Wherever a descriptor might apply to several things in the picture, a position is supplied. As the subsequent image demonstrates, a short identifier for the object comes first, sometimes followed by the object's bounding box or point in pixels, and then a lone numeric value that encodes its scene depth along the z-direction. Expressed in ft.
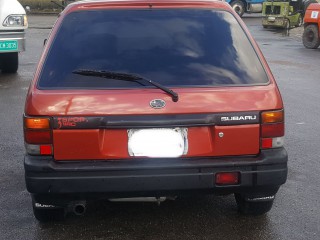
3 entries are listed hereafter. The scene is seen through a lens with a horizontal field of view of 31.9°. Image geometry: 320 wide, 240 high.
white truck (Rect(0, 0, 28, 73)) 33.37
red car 11.31
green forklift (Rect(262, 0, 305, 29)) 80.79
